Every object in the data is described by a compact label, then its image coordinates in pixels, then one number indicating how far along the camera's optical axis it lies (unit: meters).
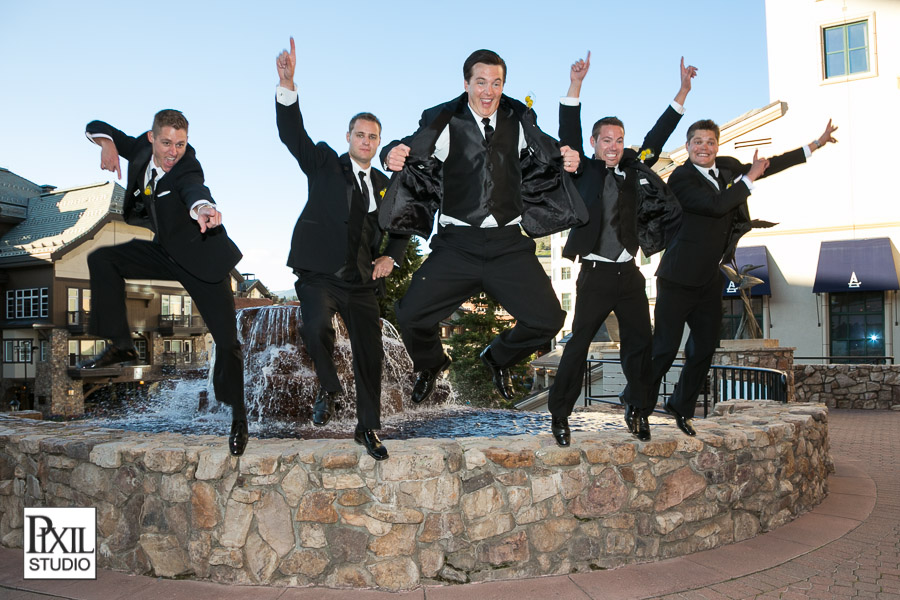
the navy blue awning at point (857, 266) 20.45
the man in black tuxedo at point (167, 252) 4.60
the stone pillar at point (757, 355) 16.02
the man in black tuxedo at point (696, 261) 5.62
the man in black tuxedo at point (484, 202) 4.62
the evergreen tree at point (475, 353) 26.94
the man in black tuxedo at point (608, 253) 5.11
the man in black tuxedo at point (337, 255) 4.87
